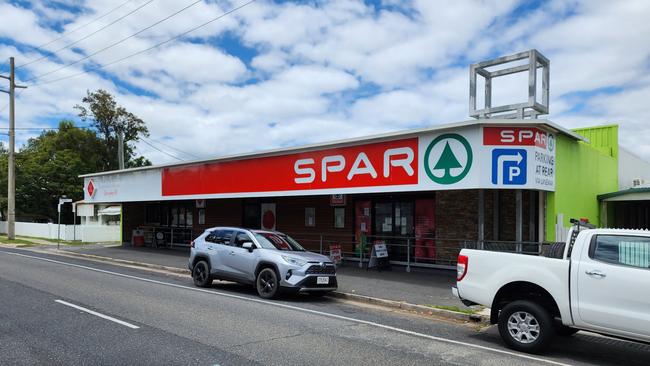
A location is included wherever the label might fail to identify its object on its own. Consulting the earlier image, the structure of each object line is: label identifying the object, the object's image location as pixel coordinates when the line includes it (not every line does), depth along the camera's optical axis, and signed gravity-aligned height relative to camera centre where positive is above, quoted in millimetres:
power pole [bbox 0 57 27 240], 33494 +1664
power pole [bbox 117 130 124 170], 36969 +3642
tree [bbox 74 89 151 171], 57219 +8839
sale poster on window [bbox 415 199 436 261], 16844 -825
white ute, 6434 -1125
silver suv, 11297 -1397
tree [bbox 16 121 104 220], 47969 +3323
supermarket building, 12664 +570
